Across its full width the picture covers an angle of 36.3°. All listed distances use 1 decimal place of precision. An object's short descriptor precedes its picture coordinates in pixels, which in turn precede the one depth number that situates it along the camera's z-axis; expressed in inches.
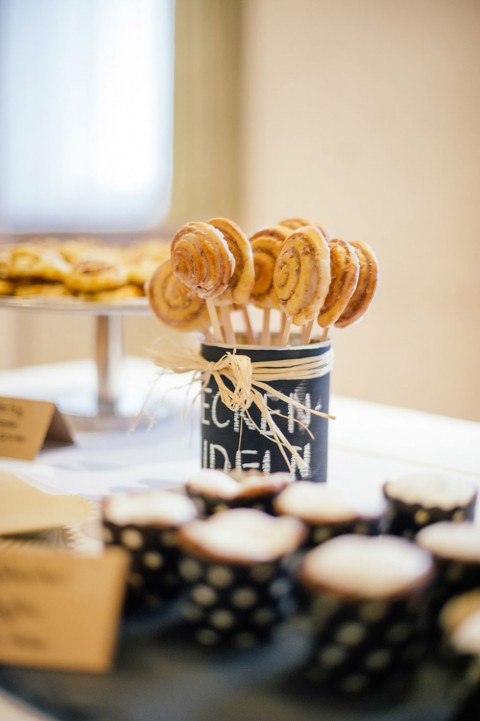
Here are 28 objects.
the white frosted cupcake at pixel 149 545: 19.1
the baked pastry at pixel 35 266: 54.1
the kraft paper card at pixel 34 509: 24.6
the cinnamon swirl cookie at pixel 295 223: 35.9
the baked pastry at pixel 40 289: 53.5
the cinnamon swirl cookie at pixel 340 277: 30.1
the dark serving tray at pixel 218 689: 15.5
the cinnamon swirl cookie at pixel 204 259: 29.9
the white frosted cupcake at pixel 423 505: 21.4
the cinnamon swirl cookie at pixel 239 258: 31.2
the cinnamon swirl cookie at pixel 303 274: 28.8
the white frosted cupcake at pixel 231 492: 21.8
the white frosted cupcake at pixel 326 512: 19.6
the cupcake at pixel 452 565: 17.2
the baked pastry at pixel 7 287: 54.1
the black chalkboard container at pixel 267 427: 30.5
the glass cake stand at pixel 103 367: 46.3
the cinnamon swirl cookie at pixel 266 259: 32.9
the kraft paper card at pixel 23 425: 39.1
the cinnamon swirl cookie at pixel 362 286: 31.7
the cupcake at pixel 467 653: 15.0
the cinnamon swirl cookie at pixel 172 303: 35.0
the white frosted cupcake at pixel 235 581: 17.1
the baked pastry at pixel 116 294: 51.6
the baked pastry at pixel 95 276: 52.0
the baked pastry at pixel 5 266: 54.9
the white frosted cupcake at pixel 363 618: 15.5
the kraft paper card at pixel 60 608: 17.1
